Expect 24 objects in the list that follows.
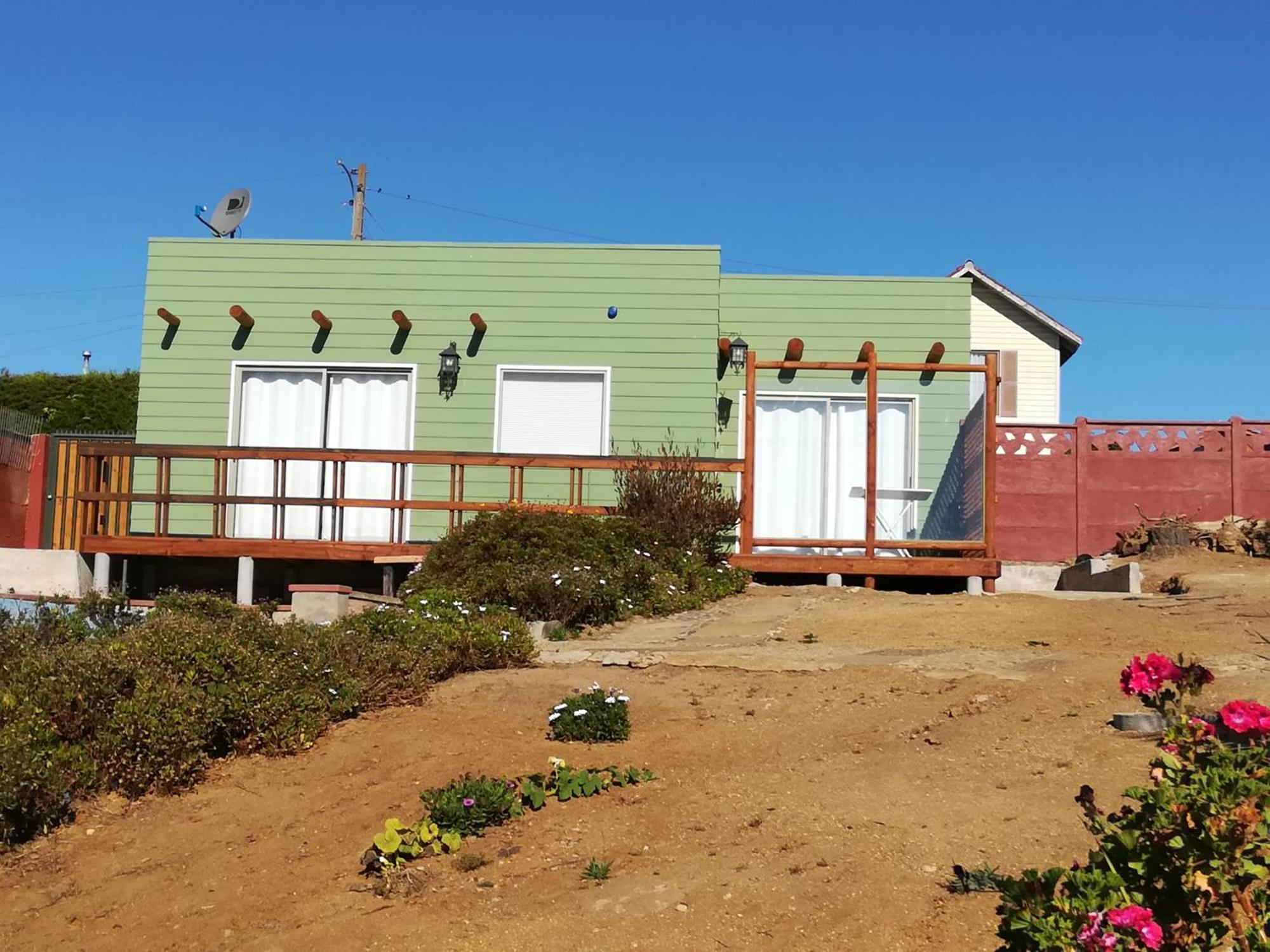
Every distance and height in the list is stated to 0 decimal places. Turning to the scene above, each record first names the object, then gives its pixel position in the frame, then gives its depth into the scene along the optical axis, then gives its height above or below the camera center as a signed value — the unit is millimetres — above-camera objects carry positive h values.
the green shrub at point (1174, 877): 2832 -773
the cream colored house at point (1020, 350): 27688 +3836
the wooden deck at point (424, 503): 11867 +107
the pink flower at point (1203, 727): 3250 -473
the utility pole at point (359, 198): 33188 +8020
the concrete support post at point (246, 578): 11984 -593
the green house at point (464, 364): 13672 +1605
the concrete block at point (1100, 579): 11492 -433
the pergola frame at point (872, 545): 11820 -153
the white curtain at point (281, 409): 13883 +1102
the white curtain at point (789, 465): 14000 +662
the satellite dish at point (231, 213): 15258 +3495
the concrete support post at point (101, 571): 12141 -571
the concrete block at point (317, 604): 9203 -628
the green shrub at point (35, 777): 5516 -1159
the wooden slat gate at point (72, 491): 12445 +180
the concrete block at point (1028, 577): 15281 -525
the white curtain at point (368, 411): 13883 +1099
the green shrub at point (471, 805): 4906 -1086
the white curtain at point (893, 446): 13930 +884
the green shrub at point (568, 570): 9180 -372
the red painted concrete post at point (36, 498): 15141 +112
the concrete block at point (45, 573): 11289 -580
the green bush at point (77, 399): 26328 +2219
